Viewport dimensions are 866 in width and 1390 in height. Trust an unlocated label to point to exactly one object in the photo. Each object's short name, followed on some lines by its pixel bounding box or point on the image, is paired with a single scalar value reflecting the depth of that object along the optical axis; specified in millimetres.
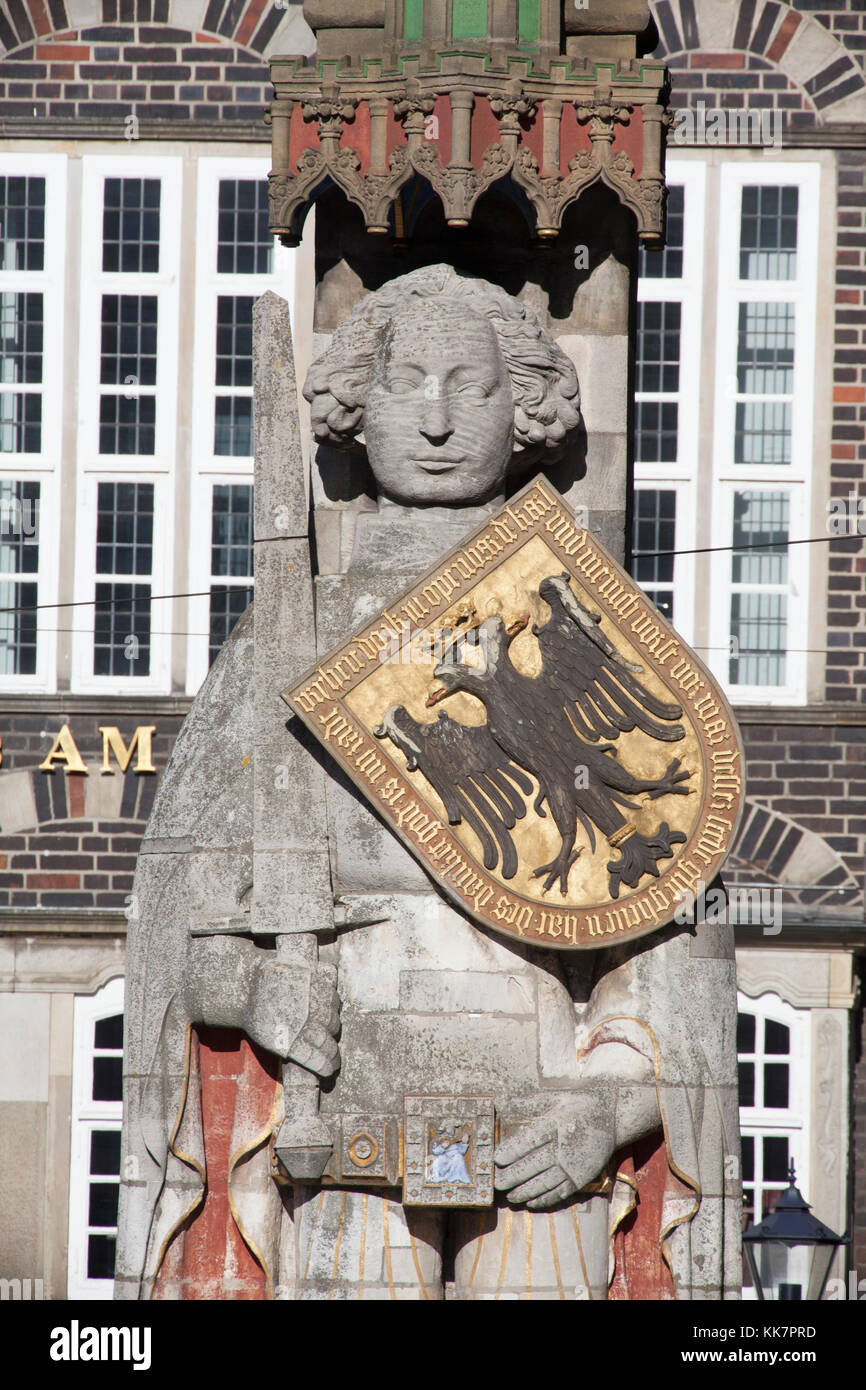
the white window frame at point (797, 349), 33312
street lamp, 18891
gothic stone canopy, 14484
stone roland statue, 13805
